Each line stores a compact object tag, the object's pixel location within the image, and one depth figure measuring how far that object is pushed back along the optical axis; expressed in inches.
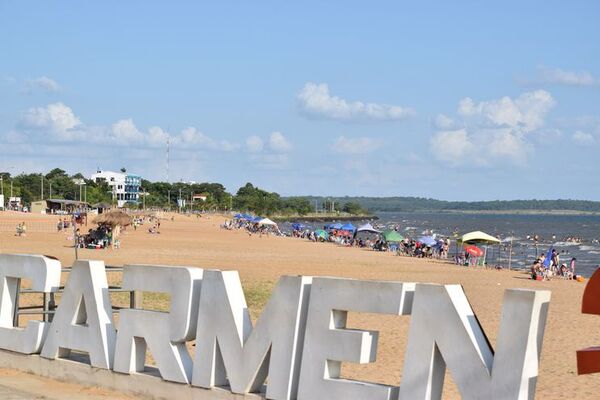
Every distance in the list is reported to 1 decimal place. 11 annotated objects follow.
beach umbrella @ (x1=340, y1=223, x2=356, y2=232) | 3002.7
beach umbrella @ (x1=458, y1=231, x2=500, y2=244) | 1888.5
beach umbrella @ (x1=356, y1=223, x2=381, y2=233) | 2657.5
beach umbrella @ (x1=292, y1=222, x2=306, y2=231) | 3749.8
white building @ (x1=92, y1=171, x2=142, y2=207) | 7362.2
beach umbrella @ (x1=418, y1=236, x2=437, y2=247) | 2220.7
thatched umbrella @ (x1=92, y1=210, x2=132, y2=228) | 1779.0
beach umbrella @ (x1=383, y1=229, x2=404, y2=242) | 2329.7
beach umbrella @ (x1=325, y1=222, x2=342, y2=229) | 3110.2
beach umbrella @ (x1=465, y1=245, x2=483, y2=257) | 1838.1
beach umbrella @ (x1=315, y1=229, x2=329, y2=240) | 3153.3
